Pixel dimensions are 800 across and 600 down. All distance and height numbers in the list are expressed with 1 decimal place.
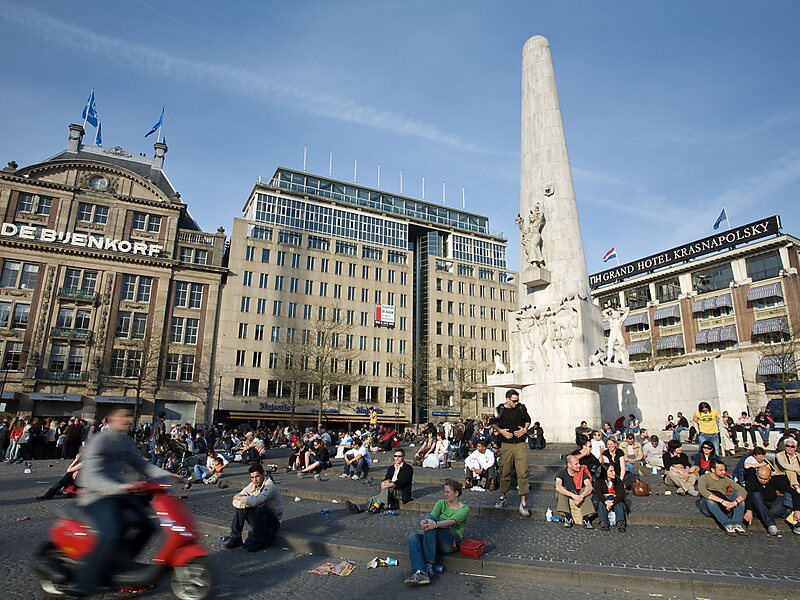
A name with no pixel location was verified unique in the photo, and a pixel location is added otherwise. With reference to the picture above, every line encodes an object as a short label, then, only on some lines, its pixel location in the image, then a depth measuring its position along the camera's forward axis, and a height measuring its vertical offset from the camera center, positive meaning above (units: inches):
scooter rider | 183.5 -30.5
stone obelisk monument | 721.6 +181.5
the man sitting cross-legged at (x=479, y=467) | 507.2 -46.1
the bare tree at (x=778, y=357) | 1622.8 +217.9
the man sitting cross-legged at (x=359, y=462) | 636.4 -52.9
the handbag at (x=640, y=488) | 432.1 -55.6
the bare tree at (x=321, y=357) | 1988.2 +248.0
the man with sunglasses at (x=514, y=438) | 372.2 -13.8
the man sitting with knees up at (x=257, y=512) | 300.8 -55.6
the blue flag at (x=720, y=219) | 2126.0 +822.1
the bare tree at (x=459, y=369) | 2443.4 +238.9
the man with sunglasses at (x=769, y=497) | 330.6 -48.4
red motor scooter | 190.9 -52.9
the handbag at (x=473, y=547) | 263.0 -64.8
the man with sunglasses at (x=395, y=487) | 407.5 -55.2
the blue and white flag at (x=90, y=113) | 2050.9 +1190.3
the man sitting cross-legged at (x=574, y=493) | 350.0 -48.7
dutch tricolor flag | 2210.8 +704.0
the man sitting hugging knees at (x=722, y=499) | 332.2 -49.7
